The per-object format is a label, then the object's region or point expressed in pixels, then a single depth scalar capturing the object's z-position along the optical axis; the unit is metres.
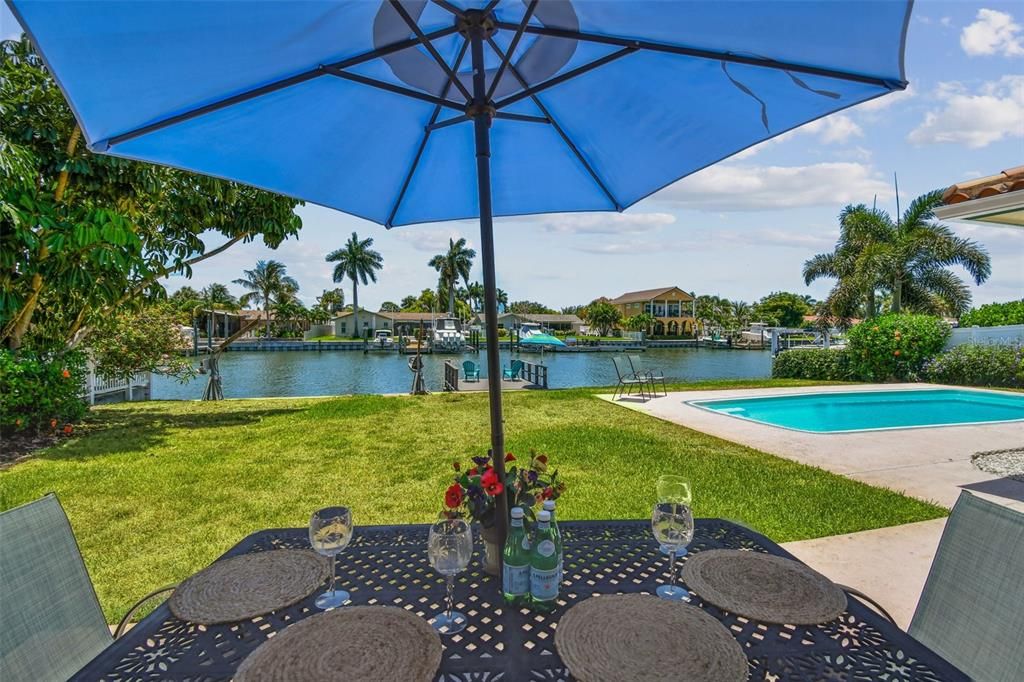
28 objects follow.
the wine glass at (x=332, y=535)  1.28
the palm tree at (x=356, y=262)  49.25
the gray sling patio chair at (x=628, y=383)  9.75
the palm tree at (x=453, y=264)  53.53
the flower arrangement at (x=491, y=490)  1.26
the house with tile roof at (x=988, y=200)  3.55
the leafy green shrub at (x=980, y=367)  9.59
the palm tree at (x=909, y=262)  16.83
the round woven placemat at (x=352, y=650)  0.97
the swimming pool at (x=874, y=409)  7.89
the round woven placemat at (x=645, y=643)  0.96
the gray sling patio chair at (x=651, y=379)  10.02
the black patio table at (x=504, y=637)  0.97
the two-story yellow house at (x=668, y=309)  53.53
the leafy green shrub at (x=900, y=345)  10.98
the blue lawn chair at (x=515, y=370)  13.65
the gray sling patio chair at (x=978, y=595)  1.16
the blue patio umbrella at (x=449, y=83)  1.22
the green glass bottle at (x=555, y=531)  1.16
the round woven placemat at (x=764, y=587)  1.17
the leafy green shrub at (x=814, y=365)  12.35
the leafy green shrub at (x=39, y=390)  5.29
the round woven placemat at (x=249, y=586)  1.20
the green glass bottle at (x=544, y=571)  1.17
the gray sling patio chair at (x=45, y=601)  1.18
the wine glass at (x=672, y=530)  1.28
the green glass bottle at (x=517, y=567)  1.20
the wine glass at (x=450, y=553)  1.15
